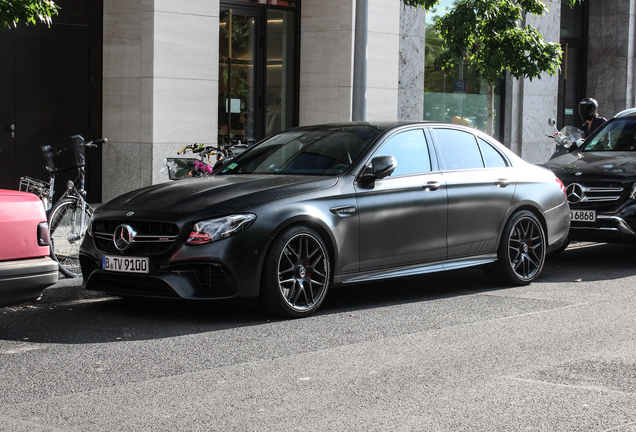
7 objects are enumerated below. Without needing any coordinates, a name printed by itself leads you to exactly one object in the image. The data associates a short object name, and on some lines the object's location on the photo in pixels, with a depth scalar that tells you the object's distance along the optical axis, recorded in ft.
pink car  18.39
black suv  34.06
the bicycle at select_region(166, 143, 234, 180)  33.01
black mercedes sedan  22.08
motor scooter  44.69
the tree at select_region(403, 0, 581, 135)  45.11
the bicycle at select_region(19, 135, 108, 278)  29.43
